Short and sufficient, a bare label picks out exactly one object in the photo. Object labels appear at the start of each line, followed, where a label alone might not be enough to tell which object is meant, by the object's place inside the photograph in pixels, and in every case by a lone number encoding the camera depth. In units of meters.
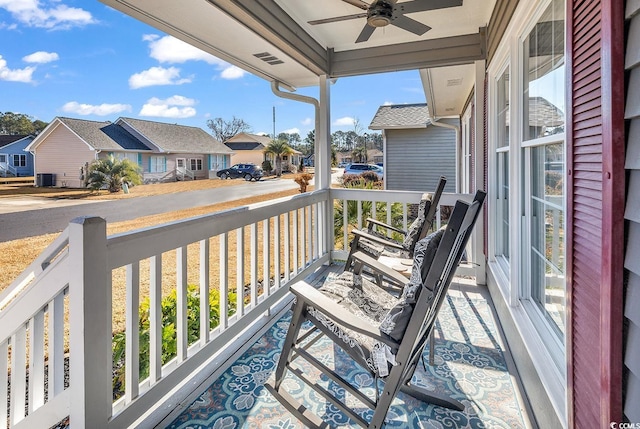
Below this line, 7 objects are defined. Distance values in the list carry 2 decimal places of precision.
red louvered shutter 0.85
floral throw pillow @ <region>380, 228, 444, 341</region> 1.44
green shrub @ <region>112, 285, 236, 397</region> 2.36
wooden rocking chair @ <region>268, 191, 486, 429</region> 1.41
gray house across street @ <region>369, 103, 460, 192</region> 9.91
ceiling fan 2.54
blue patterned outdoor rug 1.80
